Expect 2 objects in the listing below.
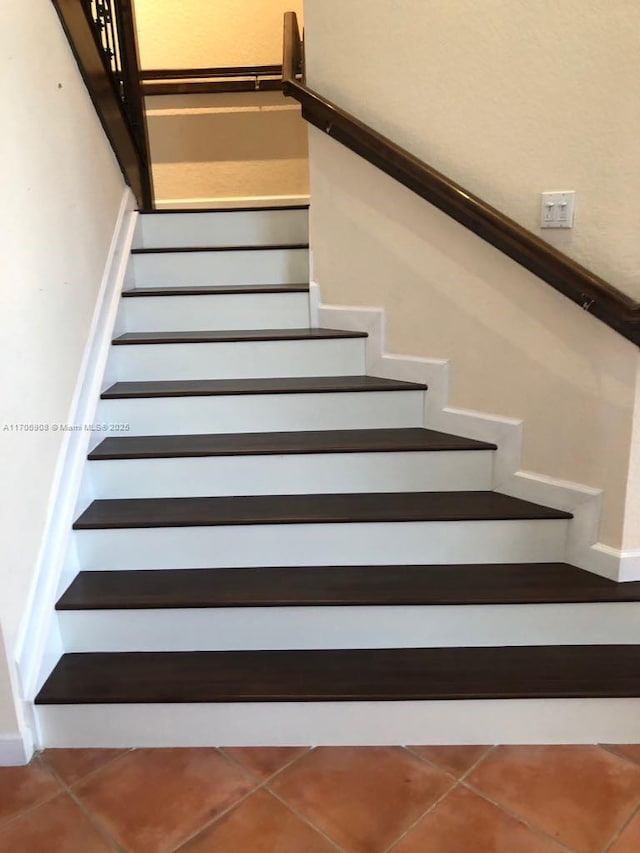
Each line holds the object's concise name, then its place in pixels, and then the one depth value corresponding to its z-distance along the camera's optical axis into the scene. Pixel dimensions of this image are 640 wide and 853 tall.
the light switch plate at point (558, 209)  1.70
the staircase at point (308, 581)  1.60
